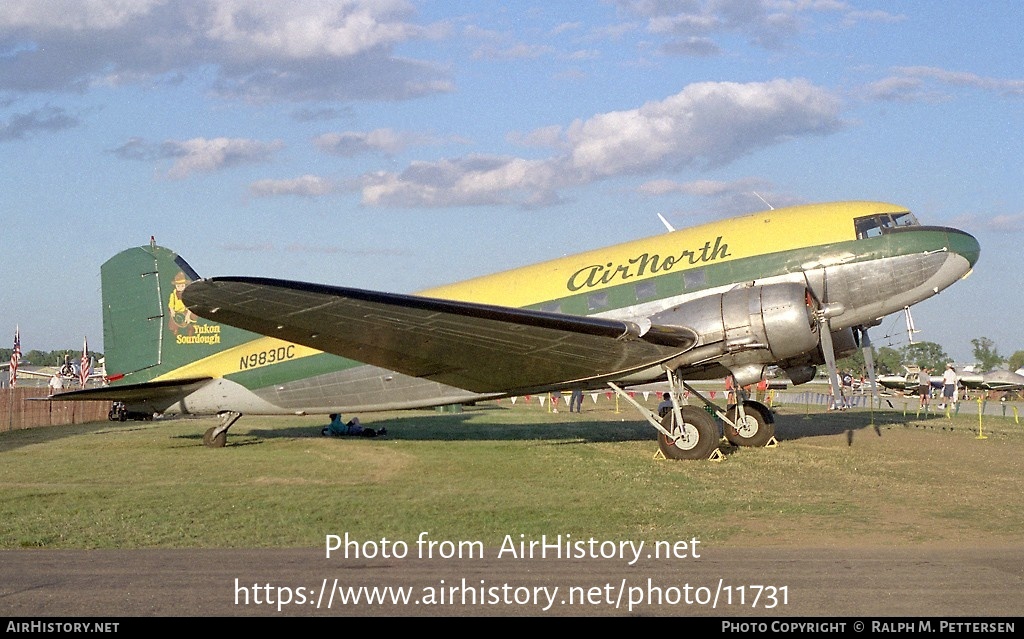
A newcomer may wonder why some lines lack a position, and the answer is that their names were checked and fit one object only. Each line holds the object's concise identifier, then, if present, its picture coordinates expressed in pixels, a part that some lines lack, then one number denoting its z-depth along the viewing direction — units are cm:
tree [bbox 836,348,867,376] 11885
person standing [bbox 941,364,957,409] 4052
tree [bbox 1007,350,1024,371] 15462
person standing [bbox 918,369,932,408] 4068
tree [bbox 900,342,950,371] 15291
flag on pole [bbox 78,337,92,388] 4147
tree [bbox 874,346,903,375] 12988
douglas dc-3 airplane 1455
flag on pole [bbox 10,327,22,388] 3471
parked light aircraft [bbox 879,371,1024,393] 7175
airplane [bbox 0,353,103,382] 5469
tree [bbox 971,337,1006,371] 13700
